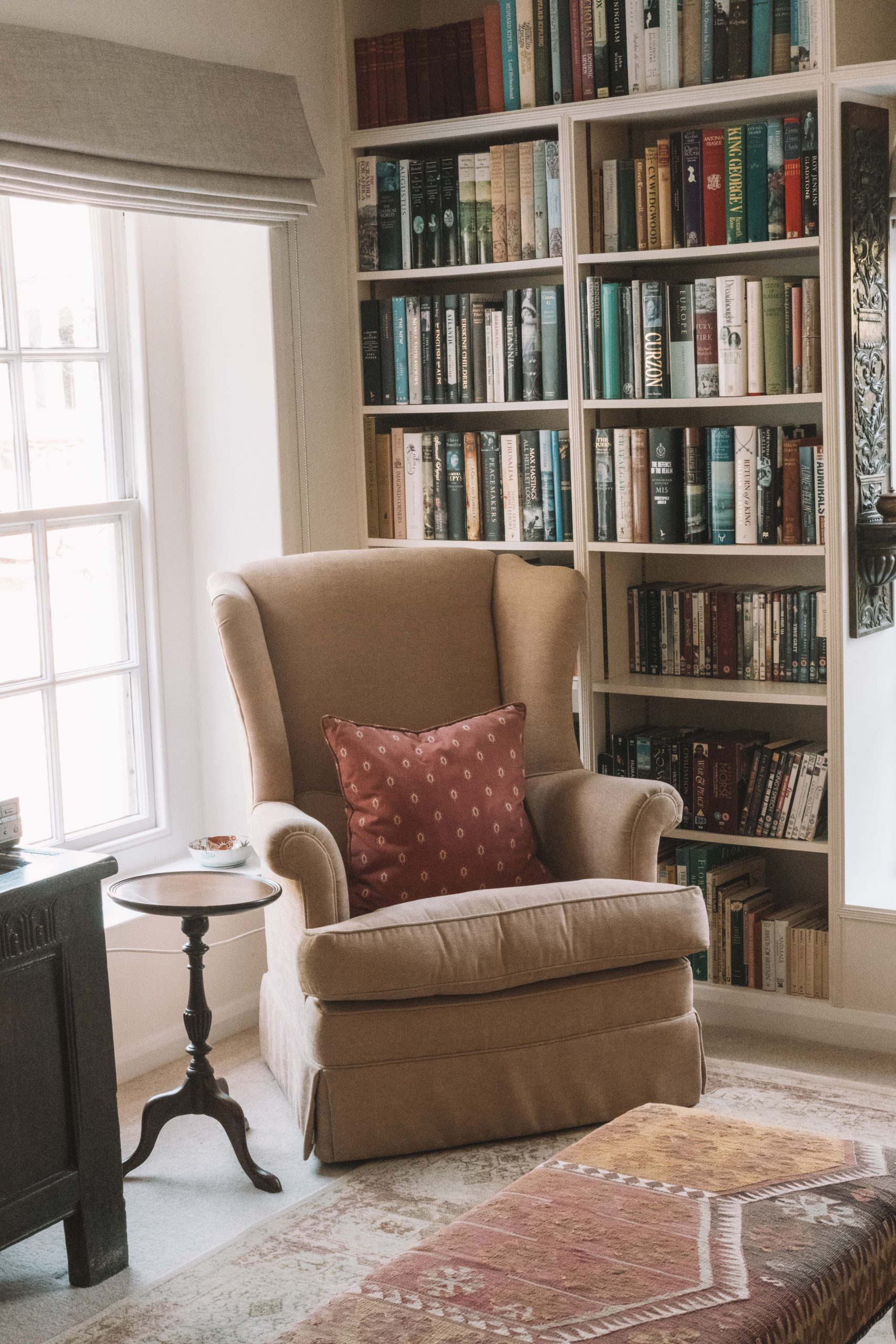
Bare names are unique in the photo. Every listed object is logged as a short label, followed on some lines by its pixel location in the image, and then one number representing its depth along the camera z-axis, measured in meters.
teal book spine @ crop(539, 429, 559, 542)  3.55
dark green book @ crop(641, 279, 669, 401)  3.37
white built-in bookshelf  3.25
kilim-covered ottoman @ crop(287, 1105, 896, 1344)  1.54
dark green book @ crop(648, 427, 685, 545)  3.42
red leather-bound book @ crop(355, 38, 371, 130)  3.65
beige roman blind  2.82
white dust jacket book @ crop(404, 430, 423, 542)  3.72
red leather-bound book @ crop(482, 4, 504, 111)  3.50
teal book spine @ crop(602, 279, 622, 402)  3.42
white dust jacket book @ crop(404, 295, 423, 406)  3.67
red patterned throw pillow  2.96
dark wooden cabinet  2.27
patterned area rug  2.27
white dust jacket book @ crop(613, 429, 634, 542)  3.47
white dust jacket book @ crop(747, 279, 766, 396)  3.27
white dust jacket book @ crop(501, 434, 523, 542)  3.60
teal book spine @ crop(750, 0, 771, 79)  3.17
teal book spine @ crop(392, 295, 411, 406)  3.69
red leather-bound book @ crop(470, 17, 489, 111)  3.55
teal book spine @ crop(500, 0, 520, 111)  3.45
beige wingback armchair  2.71
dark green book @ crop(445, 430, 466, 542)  3.67
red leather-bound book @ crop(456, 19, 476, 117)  3.58
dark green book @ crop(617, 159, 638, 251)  3.41
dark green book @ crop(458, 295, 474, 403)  3.62
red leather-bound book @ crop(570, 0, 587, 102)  3.36
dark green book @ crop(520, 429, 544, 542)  3.57
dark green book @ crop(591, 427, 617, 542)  3.49
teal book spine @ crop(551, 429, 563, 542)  3.53
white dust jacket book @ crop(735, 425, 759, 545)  3.33
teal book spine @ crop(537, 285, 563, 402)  3.50
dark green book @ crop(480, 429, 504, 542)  3.62
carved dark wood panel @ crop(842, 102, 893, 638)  3.16
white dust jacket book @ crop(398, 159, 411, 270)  3.64
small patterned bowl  3.29
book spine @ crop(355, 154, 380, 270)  3.67
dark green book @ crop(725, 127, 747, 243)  3.23
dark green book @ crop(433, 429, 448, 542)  3.70
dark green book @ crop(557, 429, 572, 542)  3.53
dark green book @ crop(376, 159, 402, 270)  3.66
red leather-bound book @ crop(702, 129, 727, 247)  3.27
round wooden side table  2.68
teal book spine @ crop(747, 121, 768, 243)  3.21
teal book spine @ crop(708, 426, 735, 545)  3.36
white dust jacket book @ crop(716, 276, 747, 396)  3.28
